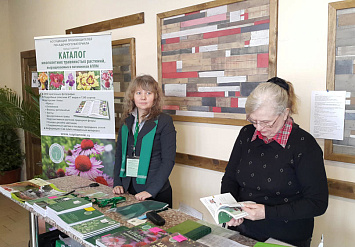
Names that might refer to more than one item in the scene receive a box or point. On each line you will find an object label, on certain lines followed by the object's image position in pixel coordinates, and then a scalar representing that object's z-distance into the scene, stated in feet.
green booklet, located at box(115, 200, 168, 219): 5.35
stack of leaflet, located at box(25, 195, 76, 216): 5.48
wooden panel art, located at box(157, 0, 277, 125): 7.50
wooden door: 16.11
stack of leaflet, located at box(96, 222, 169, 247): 4.17
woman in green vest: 6.97
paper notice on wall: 6.32
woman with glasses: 4.67
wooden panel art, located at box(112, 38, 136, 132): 10.91
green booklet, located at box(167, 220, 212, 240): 4.56
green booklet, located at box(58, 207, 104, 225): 4.87
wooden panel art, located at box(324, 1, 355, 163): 6.13
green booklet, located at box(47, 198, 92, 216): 5.18
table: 4.65
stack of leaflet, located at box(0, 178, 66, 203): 6.15
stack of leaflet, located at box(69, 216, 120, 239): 4.51
